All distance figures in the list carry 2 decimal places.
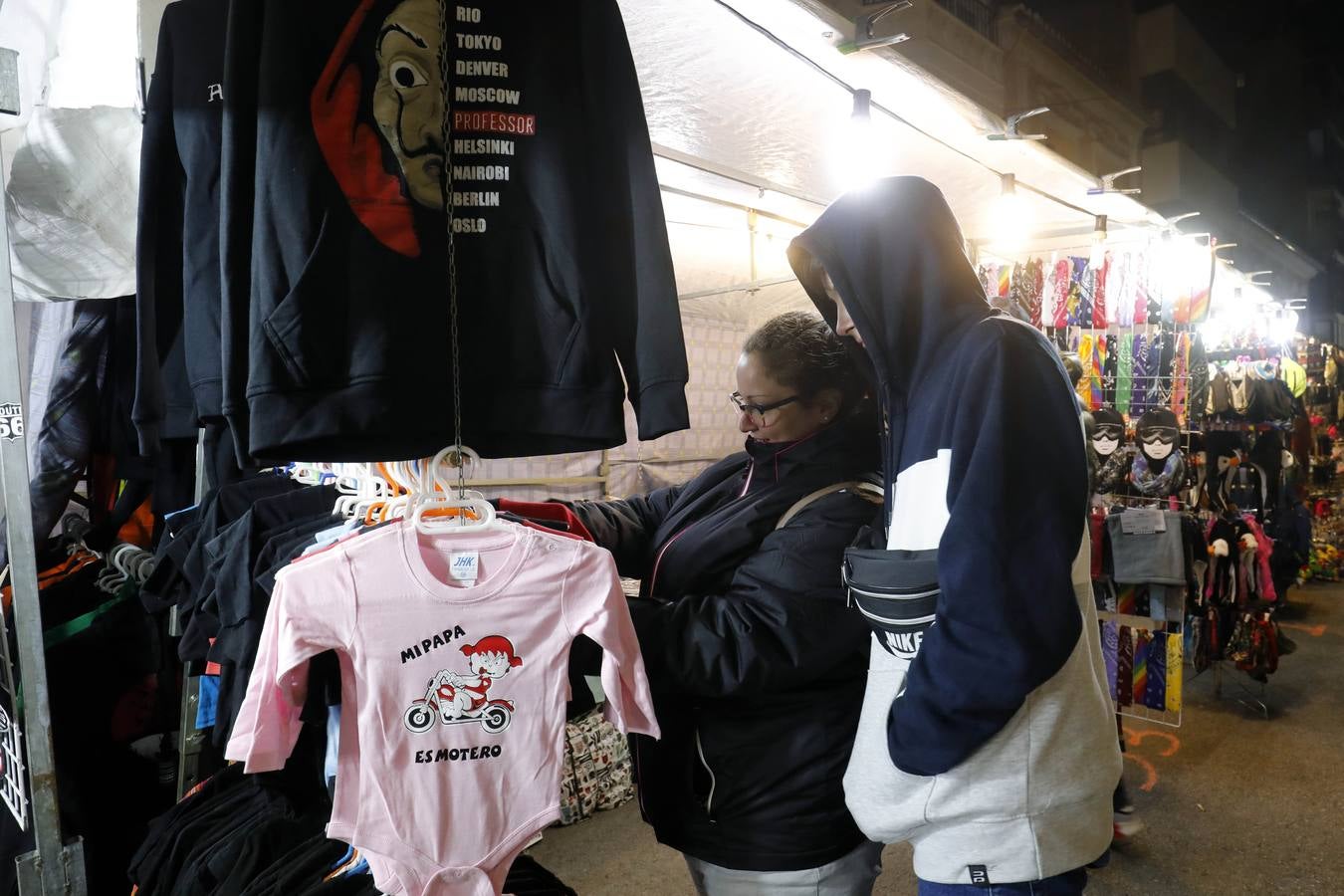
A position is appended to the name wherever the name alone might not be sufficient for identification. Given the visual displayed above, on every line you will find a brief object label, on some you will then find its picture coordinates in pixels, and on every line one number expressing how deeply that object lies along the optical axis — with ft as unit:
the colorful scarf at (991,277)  11.77
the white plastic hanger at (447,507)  3.76
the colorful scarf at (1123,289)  12.08
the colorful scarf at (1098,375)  13.19
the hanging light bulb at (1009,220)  10.43
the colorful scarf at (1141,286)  11.95
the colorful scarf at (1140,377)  12.80
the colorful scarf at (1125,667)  11.62
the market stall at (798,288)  6.52
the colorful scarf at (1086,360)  13.23
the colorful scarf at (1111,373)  13.12
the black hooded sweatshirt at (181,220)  3.91
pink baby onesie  3.49
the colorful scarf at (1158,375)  12.62
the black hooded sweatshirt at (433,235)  3.29
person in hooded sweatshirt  3.55
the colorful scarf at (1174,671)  11.56
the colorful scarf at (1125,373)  12.91
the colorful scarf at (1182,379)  12.44
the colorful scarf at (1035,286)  12.54
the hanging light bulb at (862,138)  7.37
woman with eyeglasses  4.37
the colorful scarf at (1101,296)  12.10
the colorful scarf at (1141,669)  11.72
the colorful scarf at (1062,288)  12.35
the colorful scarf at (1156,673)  11.73
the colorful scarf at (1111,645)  11.60
